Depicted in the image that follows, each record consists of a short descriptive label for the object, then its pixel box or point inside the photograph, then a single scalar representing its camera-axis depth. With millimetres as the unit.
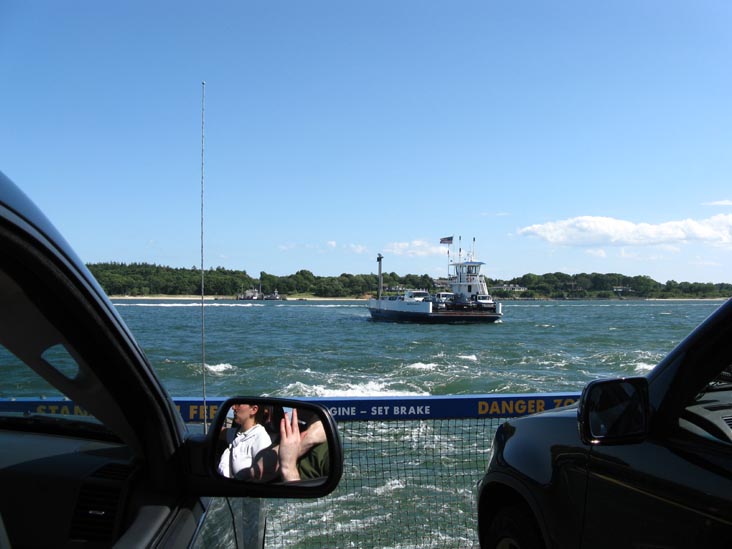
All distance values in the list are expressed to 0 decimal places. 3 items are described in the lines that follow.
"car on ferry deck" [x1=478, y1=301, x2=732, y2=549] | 1887
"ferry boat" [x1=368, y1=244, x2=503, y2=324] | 58594
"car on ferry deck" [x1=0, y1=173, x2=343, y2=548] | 1311
